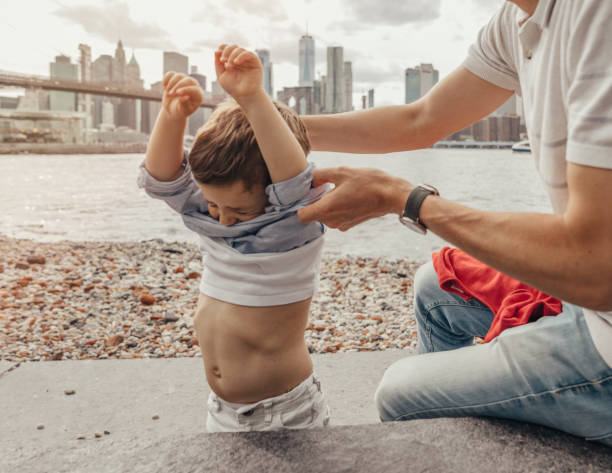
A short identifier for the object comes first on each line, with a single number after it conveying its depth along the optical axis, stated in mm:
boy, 1121
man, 887
